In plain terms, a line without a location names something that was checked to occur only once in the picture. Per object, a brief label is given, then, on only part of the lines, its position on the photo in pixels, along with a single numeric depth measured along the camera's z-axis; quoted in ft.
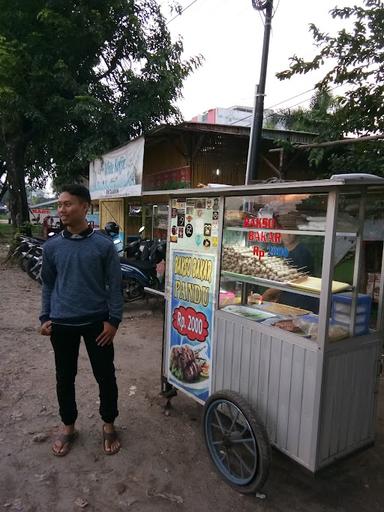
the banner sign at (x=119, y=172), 24.25
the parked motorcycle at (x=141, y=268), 22.16
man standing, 8.59
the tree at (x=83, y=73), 31.24
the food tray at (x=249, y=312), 8.68
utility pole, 20.02
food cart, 7.21
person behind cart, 8.27
